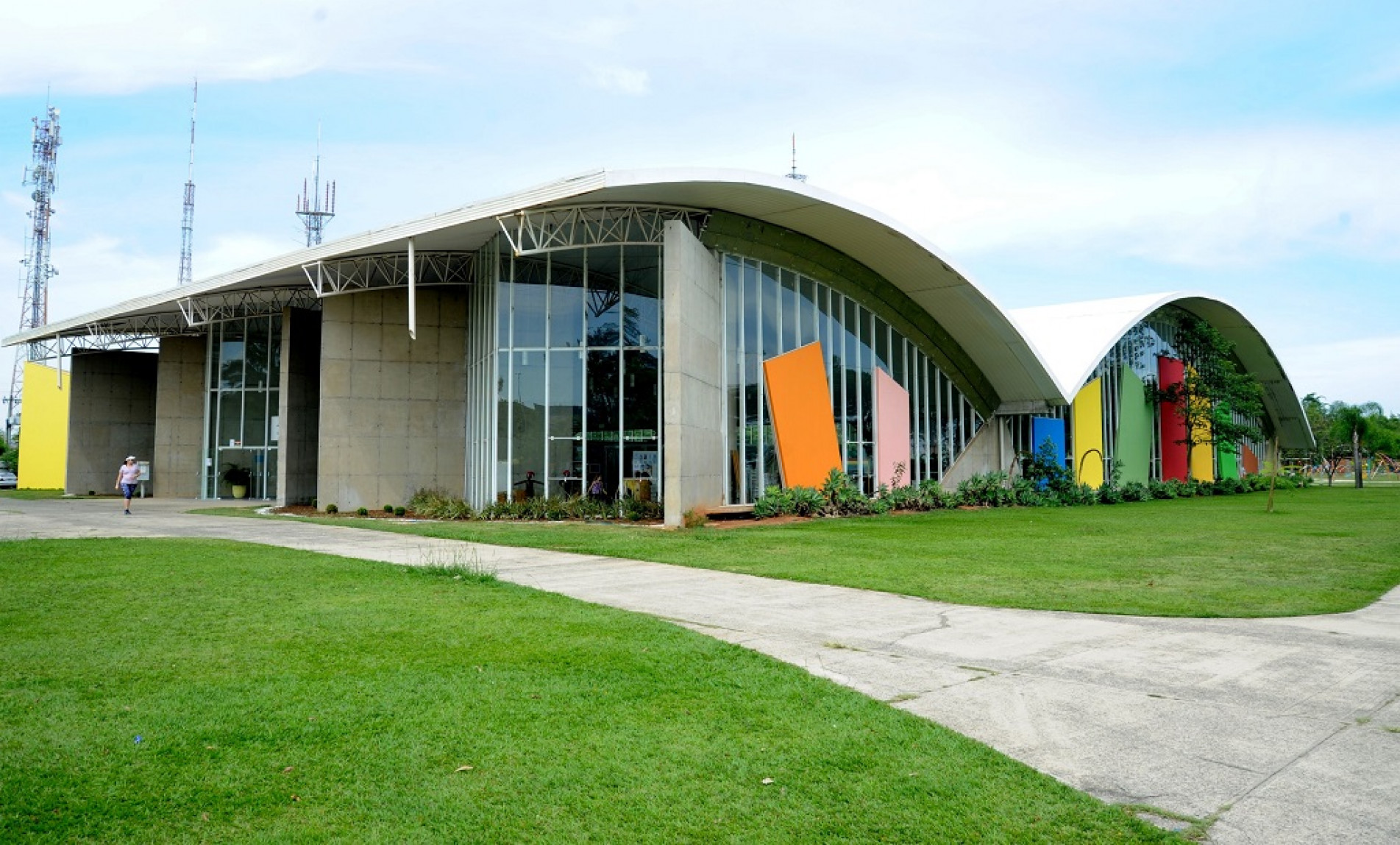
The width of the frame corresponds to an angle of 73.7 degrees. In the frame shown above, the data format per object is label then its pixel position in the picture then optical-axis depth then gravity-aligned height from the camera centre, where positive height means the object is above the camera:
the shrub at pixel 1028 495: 30.53 -0.83
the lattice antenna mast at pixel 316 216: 63.88 +17.71
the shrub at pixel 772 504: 21.91 -0.78
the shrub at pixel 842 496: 23.70 -0.65
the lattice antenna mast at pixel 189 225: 72.00 +19.18
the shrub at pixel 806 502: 22.64 -0.75
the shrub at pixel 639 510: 20.92 -0.86
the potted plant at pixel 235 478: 35.19 -0.13
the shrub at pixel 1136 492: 35.31 -0.86
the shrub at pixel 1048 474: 32.09 -0.14
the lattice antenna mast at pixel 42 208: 65.88 +19.35
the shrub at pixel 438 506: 22.92 -0.84
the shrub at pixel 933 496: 27.12 -0.76
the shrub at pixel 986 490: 29.17 -0.64
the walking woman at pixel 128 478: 23.50 -0.07
